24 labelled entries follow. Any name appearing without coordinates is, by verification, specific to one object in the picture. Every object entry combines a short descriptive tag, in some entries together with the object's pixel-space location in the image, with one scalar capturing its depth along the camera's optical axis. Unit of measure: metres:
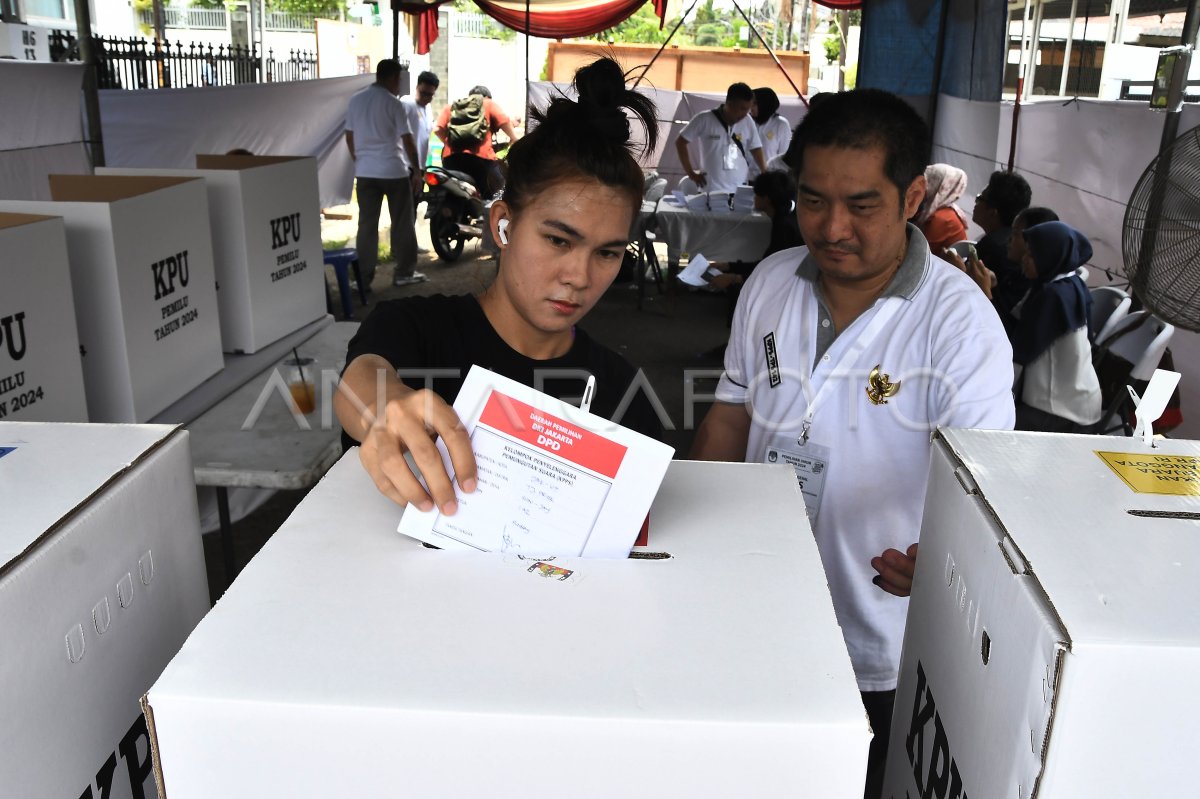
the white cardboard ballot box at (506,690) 0.54
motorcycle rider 8.85
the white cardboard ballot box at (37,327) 1.60
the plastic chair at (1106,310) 3.57
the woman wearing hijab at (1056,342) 3.23
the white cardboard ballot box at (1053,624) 0.54
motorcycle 8.13
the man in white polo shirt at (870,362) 1.41
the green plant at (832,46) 22.01
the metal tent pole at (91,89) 3.11
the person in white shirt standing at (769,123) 7.66
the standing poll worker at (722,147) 7.22
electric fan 2.29
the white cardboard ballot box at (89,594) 0.59
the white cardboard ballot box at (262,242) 2.29
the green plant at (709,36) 23.72
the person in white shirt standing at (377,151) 6.83
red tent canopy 8.33
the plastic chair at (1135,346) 3.27
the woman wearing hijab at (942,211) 4.25
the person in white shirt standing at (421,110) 7.84
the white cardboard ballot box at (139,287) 1.83
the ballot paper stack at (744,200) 6.43
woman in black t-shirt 1.23
